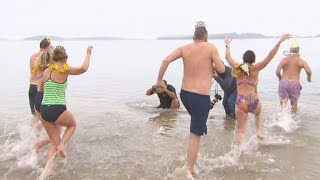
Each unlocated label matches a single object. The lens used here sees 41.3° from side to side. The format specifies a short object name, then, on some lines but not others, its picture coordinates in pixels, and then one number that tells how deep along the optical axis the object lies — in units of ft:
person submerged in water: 37.76
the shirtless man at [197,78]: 19.92
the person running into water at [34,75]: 25.59
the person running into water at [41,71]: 21.77
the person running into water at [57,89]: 20.13
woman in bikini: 23.91
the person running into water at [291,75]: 32.94
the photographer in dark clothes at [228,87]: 33.12
